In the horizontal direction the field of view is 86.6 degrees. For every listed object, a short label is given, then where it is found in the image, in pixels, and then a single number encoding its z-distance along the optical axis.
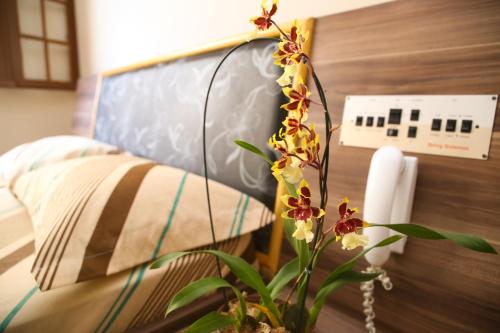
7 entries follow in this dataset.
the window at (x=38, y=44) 1.73
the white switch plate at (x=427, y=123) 0.46
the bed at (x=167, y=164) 0.48
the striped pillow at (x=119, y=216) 0.49
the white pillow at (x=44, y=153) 1.00
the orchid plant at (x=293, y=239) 0.28
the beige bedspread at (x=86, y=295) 0.45
